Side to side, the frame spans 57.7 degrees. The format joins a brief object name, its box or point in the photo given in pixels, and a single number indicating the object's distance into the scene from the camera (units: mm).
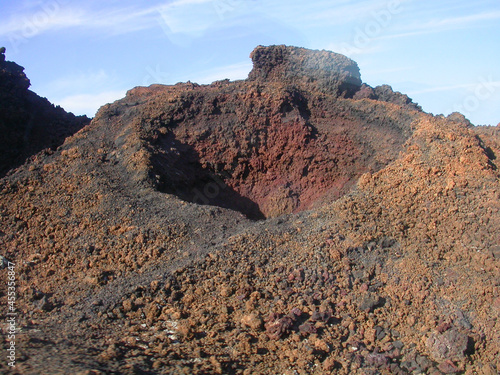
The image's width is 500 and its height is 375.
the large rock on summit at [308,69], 12125
